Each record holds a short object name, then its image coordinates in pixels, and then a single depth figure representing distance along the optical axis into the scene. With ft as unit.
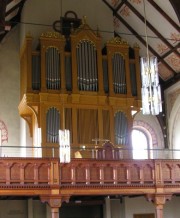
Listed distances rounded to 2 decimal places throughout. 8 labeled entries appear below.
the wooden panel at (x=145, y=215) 69.21
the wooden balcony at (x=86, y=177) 54.75
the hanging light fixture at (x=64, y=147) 52.21
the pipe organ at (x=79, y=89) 63.31
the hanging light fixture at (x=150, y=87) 38.34
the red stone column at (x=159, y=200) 58.43
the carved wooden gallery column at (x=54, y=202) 55.21
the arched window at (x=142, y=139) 75.30
